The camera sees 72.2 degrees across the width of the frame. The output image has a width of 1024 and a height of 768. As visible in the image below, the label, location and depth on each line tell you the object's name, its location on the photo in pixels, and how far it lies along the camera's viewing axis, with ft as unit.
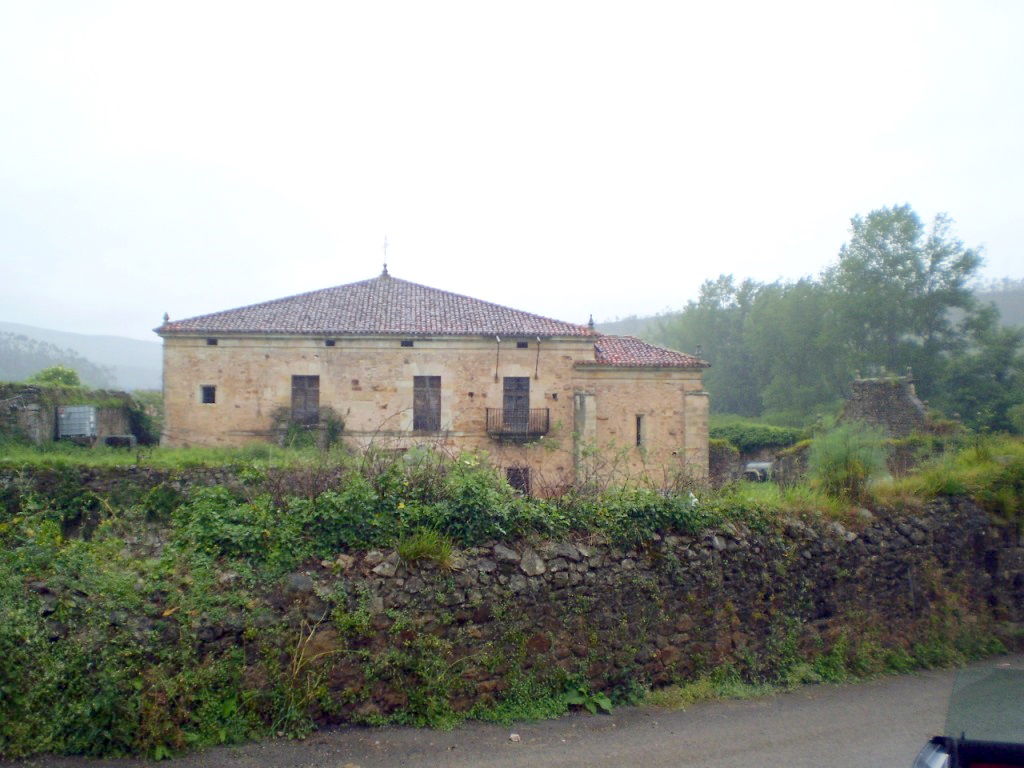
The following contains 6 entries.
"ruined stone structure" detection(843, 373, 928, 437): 77.87
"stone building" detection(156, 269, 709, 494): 77.20
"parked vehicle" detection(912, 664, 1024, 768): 10.23
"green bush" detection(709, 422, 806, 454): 100.17
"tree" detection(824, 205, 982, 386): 122.62
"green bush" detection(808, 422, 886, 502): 29.35
